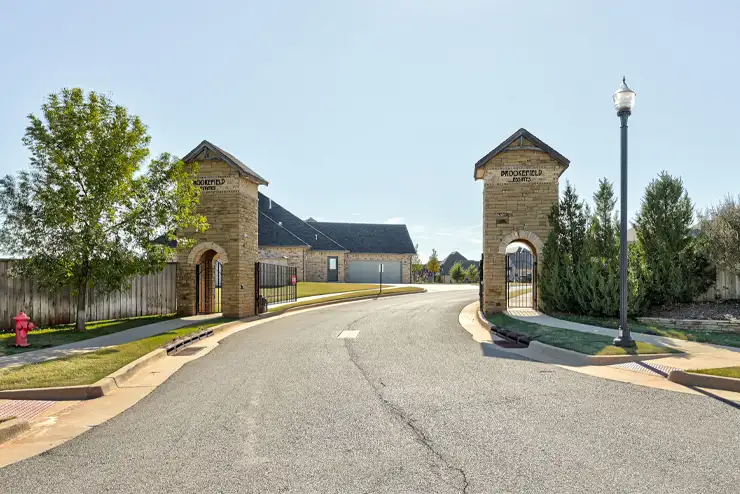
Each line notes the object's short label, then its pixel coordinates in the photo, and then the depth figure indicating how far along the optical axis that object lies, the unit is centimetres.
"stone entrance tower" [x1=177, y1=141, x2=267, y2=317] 1808
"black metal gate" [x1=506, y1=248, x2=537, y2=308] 1873
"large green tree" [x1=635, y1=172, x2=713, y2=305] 1587
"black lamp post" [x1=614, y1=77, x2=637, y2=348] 995
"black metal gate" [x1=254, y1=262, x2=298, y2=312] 1933
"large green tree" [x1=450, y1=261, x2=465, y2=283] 6119
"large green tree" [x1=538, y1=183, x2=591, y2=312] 1645
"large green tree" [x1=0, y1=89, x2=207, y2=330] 1293
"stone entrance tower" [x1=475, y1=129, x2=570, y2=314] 1777
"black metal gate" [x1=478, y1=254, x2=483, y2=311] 1925
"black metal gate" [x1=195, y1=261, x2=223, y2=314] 2005
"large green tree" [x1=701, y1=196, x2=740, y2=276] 1477
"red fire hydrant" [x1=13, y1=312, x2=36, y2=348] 1050
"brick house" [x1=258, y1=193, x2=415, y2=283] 4328
